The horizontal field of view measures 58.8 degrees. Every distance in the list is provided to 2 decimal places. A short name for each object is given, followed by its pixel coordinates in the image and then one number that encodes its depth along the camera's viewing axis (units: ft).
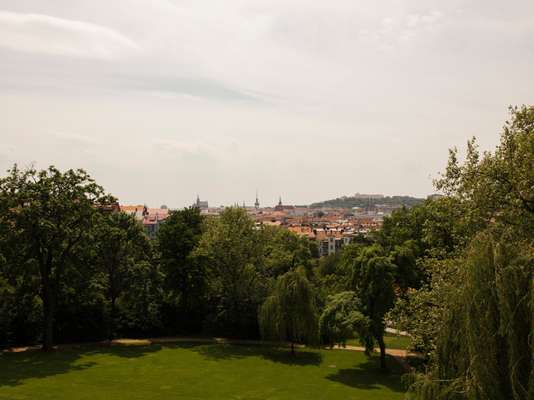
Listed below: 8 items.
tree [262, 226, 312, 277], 128.16
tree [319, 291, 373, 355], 86.43
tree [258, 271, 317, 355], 102.12
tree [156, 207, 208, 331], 125.80
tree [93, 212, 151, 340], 115.75
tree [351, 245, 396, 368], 87.10
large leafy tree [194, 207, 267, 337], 121.90
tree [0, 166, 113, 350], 99.14
